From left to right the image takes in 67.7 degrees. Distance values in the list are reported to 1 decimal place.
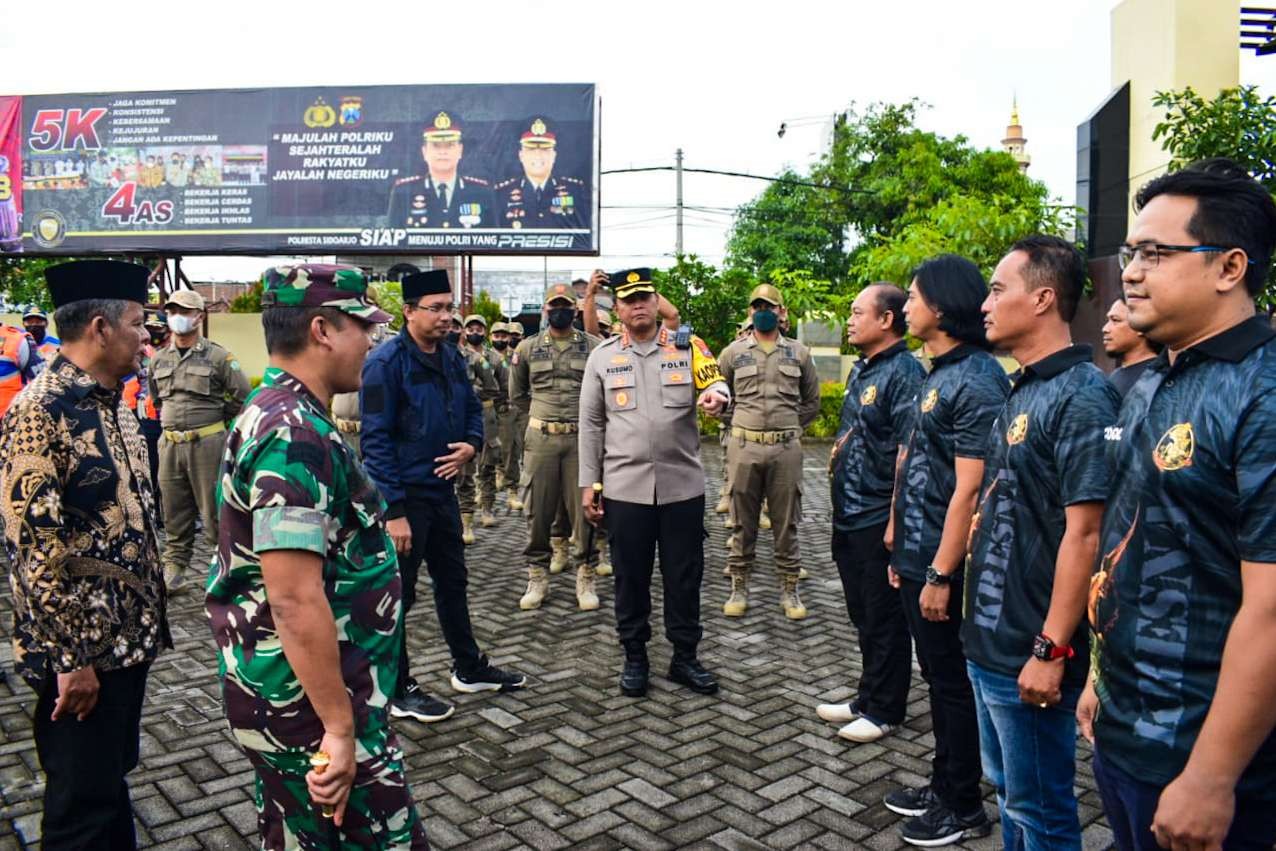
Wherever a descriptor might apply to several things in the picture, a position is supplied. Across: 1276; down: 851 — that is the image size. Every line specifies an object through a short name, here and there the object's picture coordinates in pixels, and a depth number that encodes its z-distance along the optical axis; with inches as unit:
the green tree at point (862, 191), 1123.9
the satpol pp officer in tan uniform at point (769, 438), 257.6
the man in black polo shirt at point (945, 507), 129.1
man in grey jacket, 197.8
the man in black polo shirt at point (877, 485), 170.7
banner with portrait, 666.8
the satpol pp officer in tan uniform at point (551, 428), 268.4
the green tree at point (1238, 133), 275.7
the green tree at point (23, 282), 1109.4
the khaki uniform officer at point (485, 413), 376.8
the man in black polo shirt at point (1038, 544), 95.7
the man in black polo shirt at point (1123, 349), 181.9
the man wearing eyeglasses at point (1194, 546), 64.0
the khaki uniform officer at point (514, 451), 418.3
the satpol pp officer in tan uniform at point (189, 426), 277.3
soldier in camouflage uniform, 80.4
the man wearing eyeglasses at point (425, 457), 183.0
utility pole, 1178.6
